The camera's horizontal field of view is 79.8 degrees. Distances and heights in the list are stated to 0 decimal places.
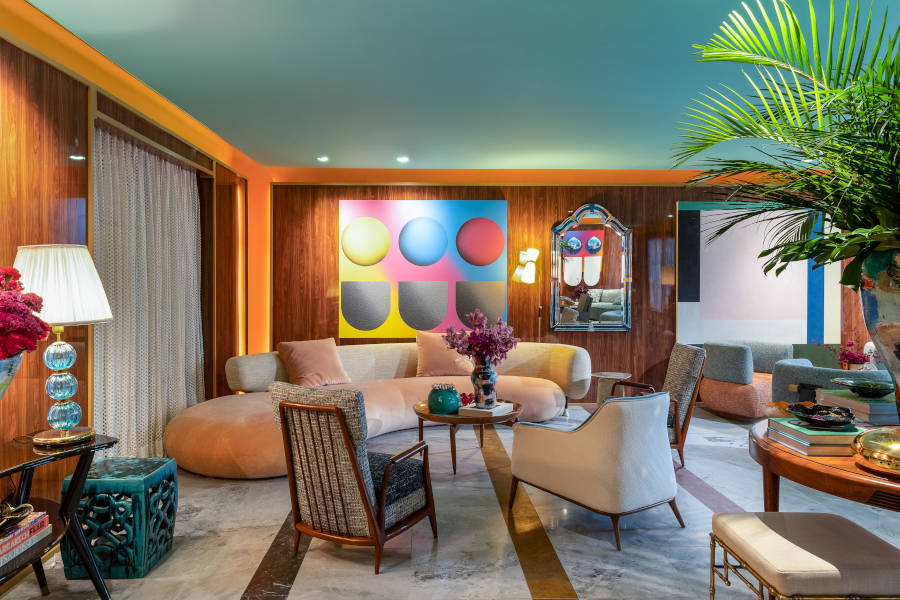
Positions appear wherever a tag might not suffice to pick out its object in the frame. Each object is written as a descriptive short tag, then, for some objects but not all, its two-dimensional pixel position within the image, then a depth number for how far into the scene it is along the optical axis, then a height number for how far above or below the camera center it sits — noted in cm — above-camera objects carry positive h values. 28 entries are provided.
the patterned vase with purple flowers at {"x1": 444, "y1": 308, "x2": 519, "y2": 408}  366 -35
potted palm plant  138 +35
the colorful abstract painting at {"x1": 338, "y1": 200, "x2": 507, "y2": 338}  609 +36
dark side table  213 -79
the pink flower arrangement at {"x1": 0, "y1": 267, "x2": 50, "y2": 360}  186 -8
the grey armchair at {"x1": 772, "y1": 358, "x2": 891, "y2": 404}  414 -66
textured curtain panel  347 +3
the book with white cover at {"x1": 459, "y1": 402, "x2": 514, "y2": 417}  362 -78
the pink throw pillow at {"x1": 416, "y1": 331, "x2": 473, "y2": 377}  552 -66
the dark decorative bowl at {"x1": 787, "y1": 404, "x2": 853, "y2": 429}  170 -38
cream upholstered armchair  264 -83
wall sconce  613 +33
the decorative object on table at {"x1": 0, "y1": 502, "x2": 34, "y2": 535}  178 -75
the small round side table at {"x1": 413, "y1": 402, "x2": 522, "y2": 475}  357 -82
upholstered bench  150 -76
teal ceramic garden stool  245 -104
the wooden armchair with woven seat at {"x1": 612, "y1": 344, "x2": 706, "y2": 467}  378 -66
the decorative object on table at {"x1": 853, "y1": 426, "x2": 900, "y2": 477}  144 -42
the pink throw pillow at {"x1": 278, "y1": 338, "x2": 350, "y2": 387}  489 -63
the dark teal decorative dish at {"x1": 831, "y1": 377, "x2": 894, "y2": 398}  201 -35
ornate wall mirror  614 +35
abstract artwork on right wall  618 +5
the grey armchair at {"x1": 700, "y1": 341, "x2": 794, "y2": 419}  532 -88
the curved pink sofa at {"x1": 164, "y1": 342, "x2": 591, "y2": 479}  372 -88
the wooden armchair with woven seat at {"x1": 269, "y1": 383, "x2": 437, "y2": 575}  235 -84
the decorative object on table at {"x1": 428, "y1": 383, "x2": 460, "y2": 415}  369 -72
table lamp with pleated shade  220 -3
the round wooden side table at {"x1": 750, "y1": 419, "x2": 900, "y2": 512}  139 -49
